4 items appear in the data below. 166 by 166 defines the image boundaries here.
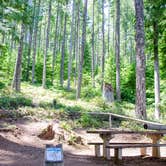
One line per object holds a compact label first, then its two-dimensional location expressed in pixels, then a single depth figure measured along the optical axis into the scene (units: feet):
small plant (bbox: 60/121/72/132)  23.69
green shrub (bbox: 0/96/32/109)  30.21
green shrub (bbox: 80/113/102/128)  27.82
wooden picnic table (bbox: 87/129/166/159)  15.90
